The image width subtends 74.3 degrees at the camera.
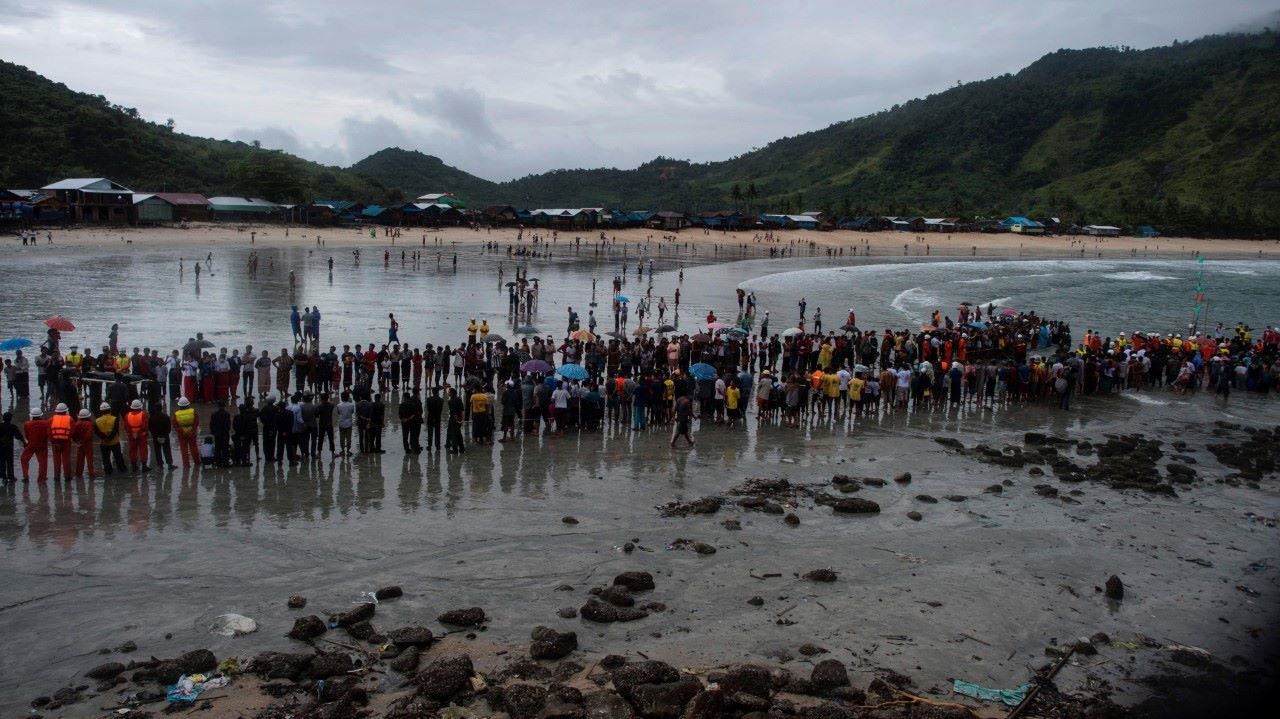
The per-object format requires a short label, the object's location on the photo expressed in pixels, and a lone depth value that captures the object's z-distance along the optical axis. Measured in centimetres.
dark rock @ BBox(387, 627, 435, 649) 834
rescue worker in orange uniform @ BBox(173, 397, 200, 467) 1339
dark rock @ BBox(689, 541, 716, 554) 1105
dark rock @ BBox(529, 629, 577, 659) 829
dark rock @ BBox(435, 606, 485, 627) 894
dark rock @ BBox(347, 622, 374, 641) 854
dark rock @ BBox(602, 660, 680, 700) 750
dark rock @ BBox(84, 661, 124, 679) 770
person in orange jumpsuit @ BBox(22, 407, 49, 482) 1260
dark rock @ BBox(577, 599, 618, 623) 914
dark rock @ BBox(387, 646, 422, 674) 793
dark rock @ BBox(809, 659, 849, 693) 778
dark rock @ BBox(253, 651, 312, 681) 777
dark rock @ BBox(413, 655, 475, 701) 740
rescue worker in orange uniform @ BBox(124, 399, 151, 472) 1331
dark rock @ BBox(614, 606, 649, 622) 916
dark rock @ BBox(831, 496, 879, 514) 1291
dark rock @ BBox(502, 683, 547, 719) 711
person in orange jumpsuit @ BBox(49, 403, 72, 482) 1276
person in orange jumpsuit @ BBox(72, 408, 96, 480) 1288
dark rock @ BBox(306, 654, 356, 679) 779
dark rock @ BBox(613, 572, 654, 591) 984
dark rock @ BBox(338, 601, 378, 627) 877
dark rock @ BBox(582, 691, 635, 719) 702
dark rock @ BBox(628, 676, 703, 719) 705
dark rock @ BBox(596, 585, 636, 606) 947
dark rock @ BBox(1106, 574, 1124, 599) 1038
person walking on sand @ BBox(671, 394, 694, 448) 1631
